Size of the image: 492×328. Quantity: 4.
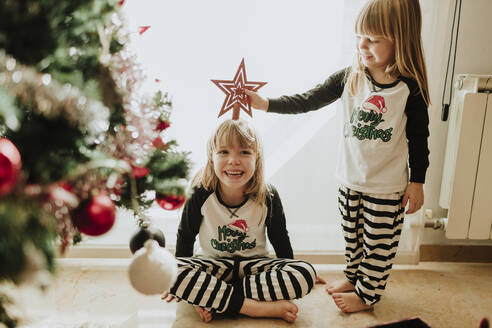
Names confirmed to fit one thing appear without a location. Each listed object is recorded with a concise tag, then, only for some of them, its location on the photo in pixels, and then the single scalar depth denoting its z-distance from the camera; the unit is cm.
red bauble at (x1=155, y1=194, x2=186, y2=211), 75
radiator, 133
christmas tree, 49
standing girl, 109
